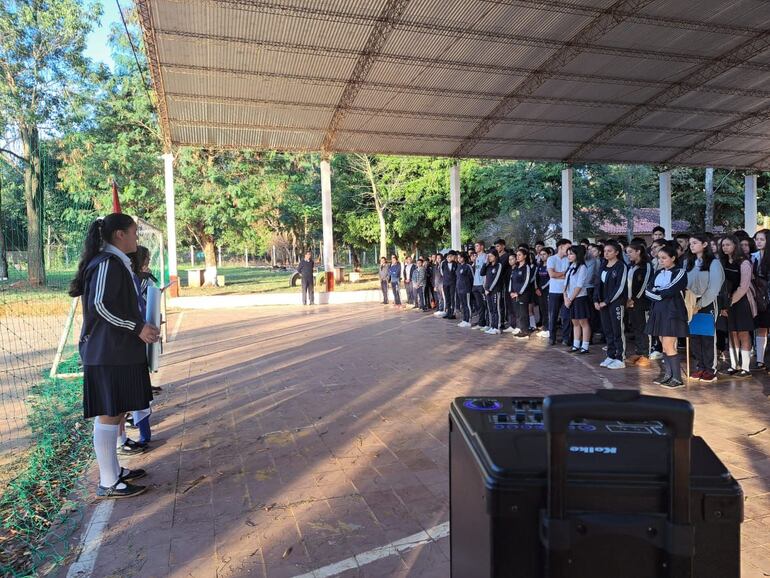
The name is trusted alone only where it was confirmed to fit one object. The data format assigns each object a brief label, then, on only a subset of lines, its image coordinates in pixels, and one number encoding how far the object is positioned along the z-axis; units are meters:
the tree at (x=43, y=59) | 19.89
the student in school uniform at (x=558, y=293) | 8.87
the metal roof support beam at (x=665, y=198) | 21.91
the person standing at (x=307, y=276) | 17.80
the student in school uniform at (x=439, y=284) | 14.26
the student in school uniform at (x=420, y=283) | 15.83
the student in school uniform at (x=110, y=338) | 3.40
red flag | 5.37
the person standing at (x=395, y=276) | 17.34
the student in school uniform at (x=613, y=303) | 7.19
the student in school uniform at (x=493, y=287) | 10.80
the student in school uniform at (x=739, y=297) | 6.35
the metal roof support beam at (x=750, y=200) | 22.61
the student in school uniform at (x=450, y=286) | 13.59
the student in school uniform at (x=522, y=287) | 10.09
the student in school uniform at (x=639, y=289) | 7.45
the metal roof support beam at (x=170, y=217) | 17.53
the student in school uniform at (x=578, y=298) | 8.04
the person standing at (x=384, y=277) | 18.02
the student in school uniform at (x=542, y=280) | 10.12
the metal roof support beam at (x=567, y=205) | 20.53
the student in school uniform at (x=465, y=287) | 12.35
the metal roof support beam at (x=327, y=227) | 18.88
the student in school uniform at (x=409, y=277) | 16.79
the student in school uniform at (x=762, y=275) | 6.60
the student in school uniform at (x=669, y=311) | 5.97
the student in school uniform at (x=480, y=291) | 11.69
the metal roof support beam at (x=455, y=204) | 20.31
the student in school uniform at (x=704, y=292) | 6.21
